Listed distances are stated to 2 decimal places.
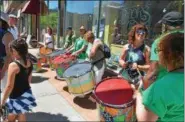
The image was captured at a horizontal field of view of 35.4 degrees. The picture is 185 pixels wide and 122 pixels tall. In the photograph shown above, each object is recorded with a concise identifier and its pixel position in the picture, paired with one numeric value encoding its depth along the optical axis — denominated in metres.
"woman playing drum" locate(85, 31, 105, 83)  5.37
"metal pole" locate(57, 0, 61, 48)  11.56
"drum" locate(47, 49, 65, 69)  6.85
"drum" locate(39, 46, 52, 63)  9.08
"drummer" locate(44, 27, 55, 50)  10.01
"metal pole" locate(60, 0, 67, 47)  11.32
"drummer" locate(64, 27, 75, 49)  9.14
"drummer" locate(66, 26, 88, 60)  6.30
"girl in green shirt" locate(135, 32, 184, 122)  1.63
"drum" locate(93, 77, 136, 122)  2.74
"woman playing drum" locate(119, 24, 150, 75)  3.78
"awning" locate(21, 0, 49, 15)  9.81
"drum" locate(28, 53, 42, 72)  8.38
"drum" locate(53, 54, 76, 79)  6.33
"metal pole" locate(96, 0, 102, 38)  8.36
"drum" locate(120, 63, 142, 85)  3.65
